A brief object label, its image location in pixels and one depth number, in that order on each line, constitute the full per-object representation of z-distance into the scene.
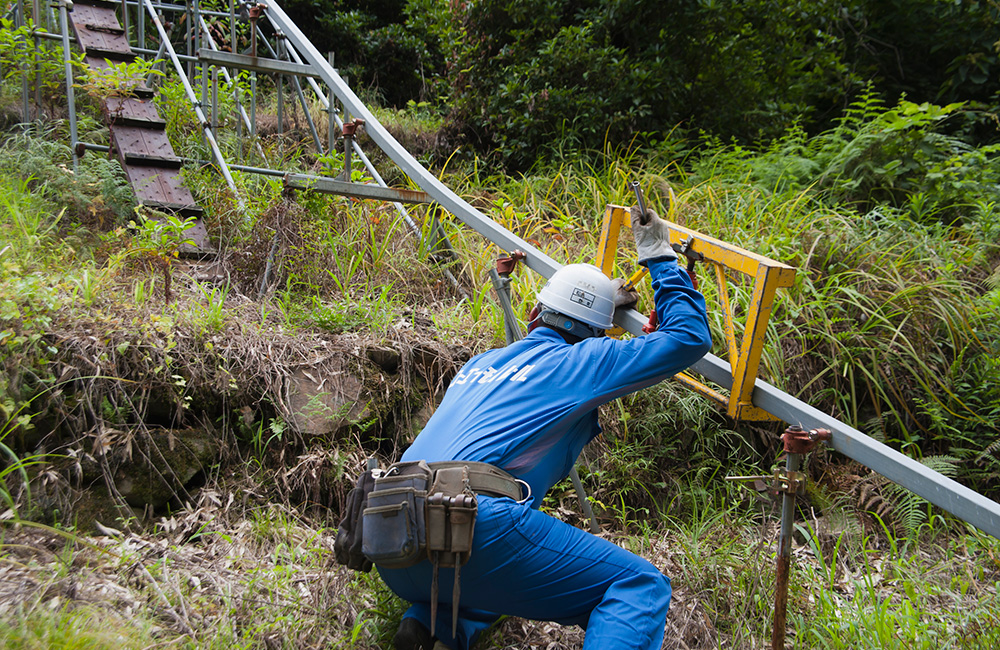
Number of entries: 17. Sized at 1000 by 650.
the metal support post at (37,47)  5.37
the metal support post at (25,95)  5.21
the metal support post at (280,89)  5.69
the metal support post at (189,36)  5.98
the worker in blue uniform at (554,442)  2.38
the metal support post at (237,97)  5.44
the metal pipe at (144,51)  6.09
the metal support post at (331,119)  5.15
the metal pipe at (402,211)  4.71
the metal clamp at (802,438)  2.38
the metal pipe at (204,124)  4.83
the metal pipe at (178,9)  6.00
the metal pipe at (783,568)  2.50
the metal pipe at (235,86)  5.50
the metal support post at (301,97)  5.96
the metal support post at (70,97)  4.83
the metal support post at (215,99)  5.32
